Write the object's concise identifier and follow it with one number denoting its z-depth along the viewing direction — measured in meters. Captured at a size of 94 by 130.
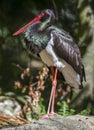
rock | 8.59
